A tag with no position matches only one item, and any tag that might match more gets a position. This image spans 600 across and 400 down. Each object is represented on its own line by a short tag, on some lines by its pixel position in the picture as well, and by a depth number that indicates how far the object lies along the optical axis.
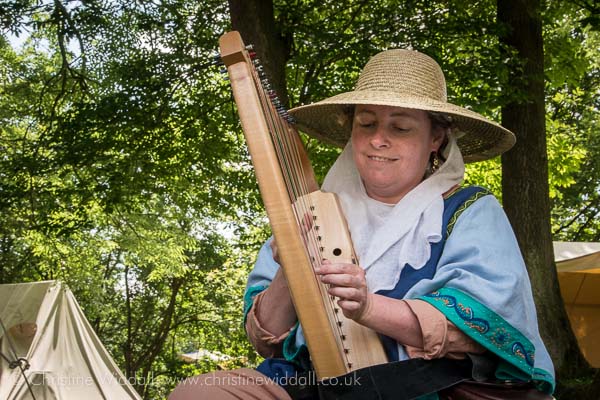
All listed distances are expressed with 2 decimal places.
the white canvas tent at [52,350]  9.16
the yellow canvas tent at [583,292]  11.85
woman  1.98
